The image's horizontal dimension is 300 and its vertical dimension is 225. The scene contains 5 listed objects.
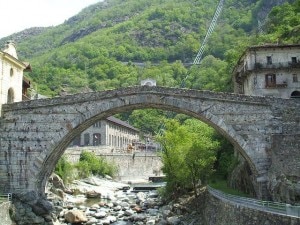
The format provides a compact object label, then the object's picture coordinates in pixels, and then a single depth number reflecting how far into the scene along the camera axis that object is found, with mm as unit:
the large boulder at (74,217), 29672
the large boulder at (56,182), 38719
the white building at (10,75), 26875
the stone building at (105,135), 67750
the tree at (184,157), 29344
